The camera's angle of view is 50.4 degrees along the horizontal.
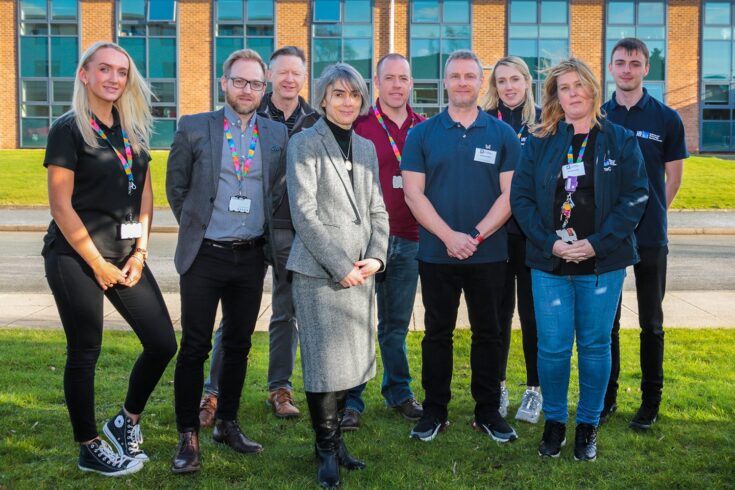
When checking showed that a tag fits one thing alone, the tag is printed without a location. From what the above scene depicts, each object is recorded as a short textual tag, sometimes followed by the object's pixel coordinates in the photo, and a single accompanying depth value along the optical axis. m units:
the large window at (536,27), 33.66
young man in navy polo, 4.98
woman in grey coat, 4.11
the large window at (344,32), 33.56
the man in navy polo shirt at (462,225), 4.83
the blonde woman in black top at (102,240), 3.98
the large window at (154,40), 33.78
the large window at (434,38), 33.62
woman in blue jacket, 4.41
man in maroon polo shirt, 5.30
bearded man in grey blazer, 4.31
